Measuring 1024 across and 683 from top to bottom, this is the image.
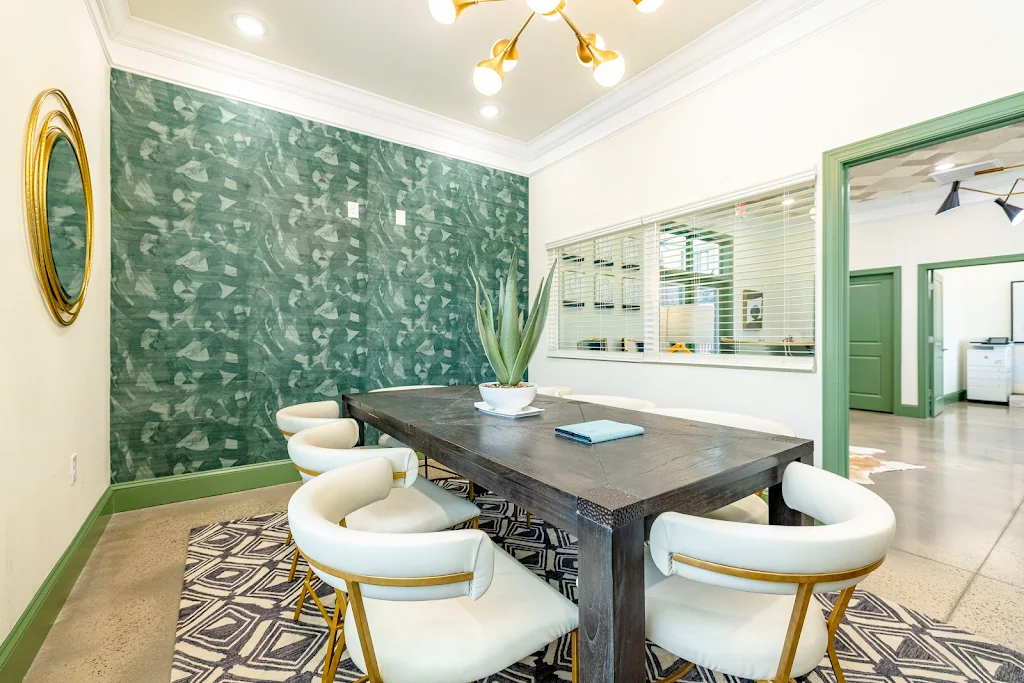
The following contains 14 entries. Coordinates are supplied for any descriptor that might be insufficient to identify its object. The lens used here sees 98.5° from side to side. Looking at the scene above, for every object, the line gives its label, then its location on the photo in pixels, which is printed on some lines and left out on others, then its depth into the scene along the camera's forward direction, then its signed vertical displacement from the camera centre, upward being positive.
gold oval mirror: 1.61 +0.57
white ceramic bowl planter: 1.81 -0.23
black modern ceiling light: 4.47 +1.38
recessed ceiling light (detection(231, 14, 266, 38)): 2.64 +1.92
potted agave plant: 1.75 -0.02
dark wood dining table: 0.81 -0.32
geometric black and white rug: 1.36 -1.04
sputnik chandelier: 2.03 +1.31
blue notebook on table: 1.37 -0.30
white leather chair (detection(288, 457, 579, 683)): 0.73 -0.60
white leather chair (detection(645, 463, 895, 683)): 0.74 -0.42
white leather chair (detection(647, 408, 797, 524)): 1.55 -0.34
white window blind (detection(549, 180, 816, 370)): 2.53 +0.37
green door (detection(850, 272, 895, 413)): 5.93 -0.04
